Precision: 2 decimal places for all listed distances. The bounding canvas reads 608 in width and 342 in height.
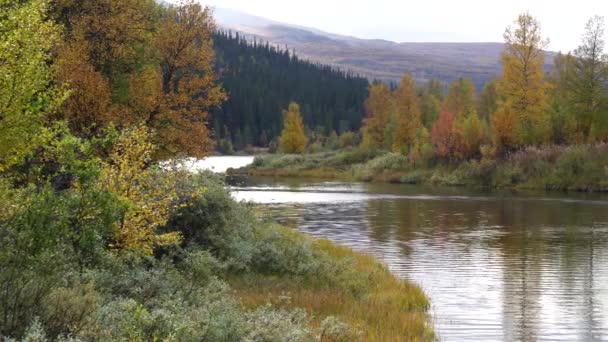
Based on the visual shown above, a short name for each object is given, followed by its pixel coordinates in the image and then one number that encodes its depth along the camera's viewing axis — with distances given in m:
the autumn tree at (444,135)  85.19
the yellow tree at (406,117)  97.81
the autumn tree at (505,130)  77.51
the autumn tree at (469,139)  83.25
